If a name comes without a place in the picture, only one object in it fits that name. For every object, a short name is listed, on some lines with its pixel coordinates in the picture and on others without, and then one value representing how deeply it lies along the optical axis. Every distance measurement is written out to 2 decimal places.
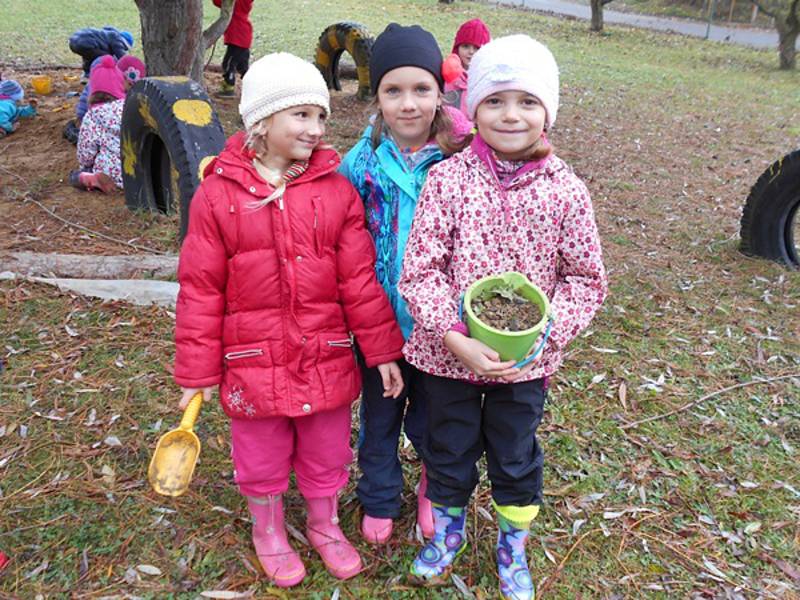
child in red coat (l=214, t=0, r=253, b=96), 9.02
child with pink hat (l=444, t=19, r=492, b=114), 5.37
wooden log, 4.16
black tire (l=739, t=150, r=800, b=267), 4.84
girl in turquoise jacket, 2.10
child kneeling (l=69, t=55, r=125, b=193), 5.59
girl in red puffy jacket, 2.04
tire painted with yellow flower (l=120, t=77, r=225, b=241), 4.25
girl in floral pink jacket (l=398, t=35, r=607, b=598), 1.91
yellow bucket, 8.43
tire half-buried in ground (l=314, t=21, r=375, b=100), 8.81
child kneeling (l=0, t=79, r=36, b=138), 6.98
